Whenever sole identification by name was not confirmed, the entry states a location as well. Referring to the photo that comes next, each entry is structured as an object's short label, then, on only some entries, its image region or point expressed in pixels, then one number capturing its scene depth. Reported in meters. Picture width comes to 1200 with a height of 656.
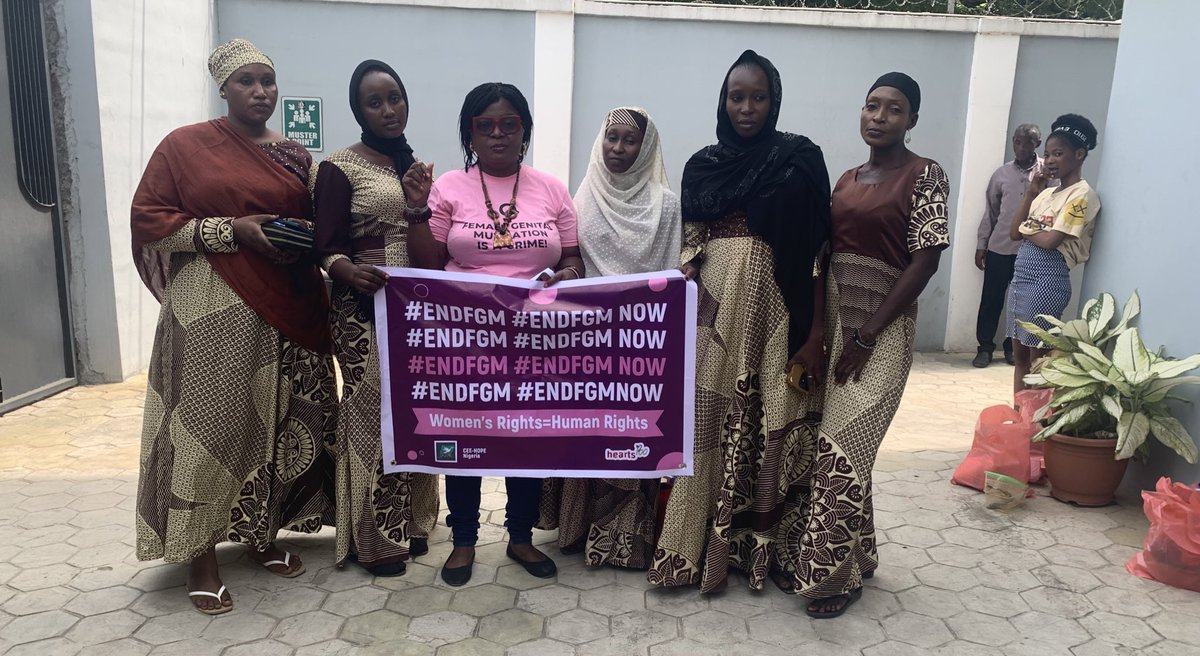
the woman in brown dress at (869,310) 2.77
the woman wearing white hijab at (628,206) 2.98
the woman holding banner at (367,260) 2.87
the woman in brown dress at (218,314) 2.79
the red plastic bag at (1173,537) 3.17
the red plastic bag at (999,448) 4.20
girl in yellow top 4.65
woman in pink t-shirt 2.94
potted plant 3.80
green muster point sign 7.18
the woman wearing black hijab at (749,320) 2.84
